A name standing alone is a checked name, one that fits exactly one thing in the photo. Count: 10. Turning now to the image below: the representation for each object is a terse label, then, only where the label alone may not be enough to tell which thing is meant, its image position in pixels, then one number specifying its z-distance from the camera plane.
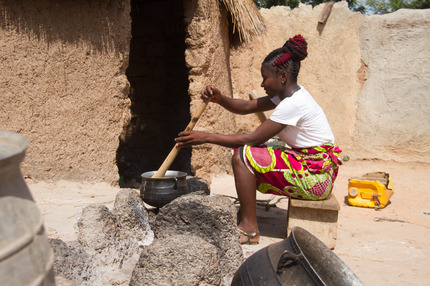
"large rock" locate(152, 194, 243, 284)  2.71
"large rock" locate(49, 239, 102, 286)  2.13
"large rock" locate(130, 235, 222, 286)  2.13
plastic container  4.90
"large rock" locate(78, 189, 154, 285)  2.56
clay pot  0.95
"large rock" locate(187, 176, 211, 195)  3.94
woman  3.29
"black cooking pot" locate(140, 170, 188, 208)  3.34
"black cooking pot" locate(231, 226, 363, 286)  1.78
